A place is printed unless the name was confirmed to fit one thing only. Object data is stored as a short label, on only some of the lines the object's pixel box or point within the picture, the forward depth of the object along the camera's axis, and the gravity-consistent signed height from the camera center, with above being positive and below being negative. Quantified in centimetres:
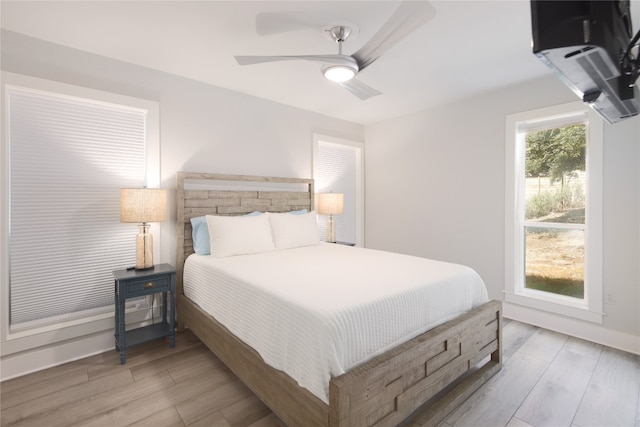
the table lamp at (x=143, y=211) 240 +1
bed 135 -85
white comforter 140 -54
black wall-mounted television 81 +51
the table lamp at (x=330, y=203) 405 +12
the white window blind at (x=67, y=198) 226 +12
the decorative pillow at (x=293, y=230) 316 -21
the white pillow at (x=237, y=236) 276 -23
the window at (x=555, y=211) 272 +1
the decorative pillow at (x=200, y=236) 287 -24
